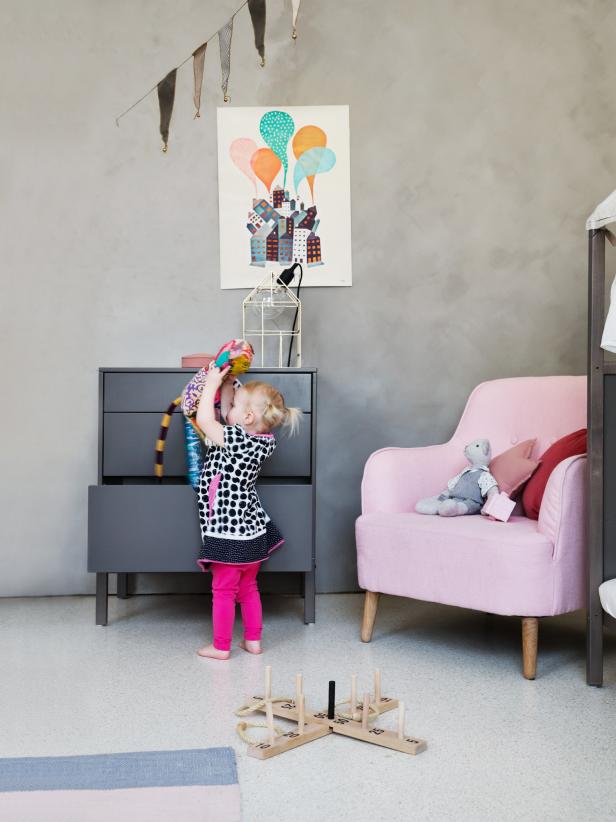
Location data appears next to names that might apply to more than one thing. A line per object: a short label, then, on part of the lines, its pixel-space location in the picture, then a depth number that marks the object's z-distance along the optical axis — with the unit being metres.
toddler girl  2.54
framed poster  3.34
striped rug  1.45
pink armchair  2.32
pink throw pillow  2.70
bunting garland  2.22
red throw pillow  2.58
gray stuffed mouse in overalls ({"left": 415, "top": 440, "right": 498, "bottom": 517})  2.68
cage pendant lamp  3.32
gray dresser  2.76
